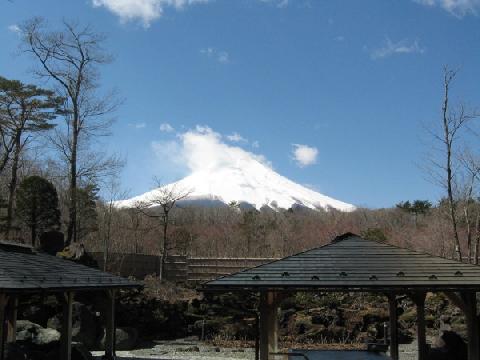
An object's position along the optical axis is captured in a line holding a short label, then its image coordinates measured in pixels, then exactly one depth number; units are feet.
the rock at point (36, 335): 43.37
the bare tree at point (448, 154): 67.10
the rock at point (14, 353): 34.72
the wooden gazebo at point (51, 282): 29.37
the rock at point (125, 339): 55.47
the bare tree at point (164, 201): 78.93
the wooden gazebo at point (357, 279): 28.89
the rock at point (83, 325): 54.29
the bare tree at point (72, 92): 77.30
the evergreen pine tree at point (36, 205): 65.92
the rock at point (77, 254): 62.69
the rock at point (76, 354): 38.36
